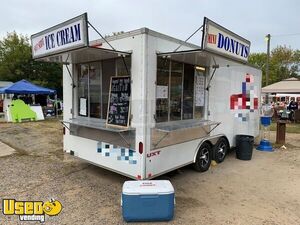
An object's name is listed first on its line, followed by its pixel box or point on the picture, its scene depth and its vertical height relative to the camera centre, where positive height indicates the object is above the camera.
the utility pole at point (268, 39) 18.71 +4.66
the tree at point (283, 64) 36.25 +5.53
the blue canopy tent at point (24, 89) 14.44 +0.55
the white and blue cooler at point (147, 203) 3.31 -1.41
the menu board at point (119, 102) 4.35 -0.06
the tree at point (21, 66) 27.86 +3.73
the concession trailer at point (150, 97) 4.05 +0.04
